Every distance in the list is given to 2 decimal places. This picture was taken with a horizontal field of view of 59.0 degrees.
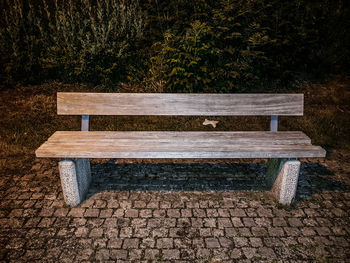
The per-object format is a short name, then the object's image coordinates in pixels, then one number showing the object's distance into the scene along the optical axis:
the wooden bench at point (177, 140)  3.09
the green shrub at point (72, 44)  6.29
